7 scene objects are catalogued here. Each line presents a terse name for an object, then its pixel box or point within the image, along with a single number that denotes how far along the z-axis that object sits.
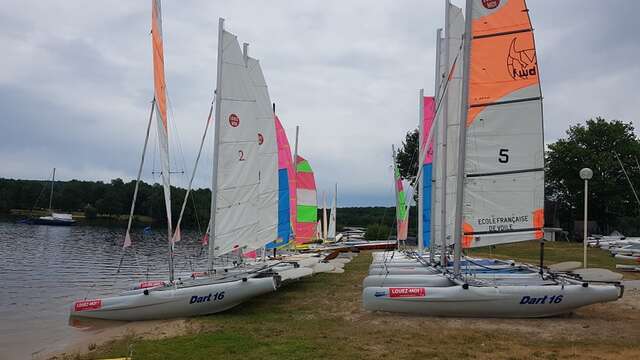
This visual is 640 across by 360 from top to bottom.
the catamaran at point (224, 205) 10.76
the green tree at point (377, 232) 40.50
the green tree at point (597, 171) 46.88
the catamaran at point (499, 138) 10.25
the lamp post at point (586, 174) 16.70
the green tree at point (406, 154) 47.56
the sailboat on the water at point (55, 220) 69.88
